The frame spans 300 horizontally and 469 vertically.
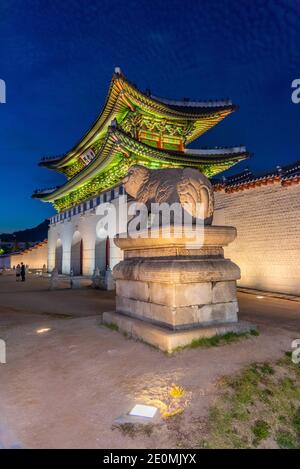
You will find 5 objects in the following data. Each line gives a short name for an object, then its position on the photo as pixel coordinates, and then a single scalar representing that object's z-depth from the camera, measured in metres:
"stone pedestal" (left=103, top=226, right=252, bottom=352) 4.24
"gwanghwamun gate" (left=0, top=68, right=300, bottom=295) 12.78
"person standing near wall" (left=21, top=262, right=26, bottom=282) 21.00
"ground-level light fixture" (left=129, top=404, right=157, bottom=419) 2.60
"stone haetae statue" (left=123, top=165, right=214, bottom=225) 4.91
